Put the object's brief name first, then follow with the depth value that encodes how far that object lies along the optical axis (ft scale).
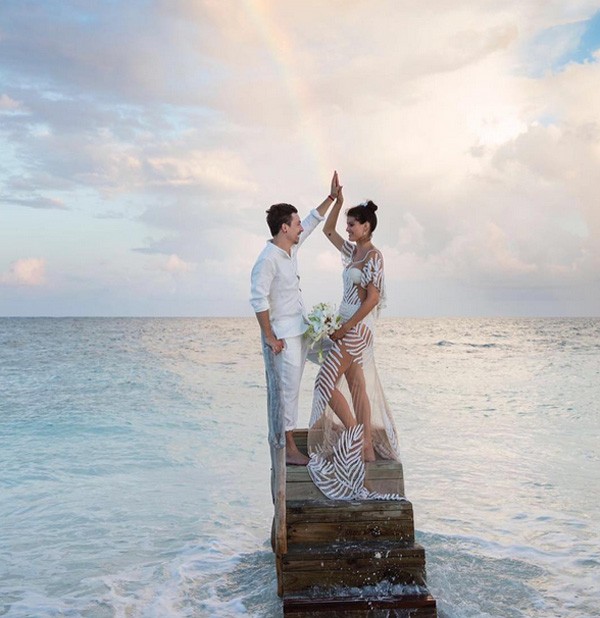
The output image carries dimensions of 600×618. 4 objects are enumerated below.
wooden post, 17.88
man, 19.10
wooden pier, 17.33
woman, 19.26
